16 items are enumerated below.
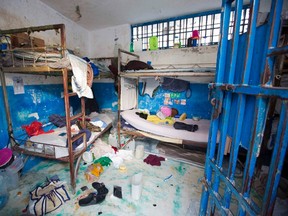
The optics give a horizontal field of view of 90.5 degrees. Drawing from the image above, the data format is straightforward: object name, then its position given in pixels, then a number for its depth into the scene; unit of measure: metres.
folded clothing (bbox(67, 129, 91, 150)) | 2.41
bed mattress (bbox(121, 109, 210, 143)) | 2.67
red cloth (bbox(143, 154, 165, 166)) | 3.06
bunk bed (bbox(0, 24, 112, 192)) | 2.01
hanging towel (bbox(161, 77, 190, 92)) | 3.73
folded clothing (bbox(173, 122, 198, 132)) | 2.90
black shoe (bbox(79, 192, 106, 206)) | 2.03
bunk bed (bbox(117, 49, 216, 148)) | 2.61
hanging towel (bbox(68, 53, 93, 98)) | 2.03
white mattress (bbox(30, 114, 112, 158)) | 2.28
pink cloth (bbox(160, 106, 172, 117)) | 3.85
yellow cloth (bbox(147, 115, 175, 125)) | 3.43
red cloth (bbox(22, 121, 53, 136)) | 2.68
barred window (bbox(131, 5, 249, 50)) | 3.52
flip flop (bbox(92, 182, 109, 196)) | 2.21
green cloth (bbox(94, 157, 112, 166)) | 2.96
